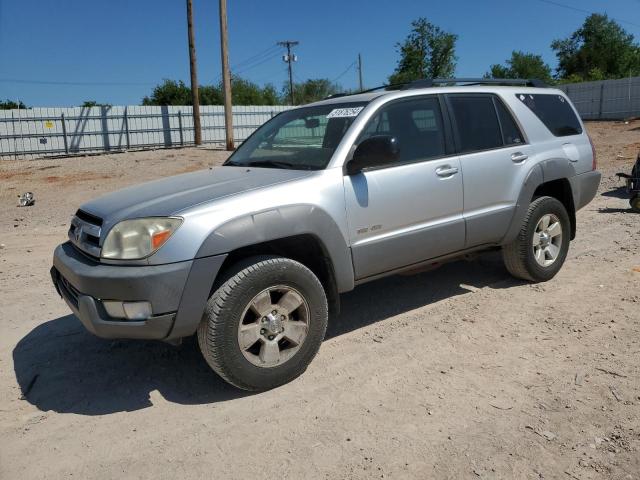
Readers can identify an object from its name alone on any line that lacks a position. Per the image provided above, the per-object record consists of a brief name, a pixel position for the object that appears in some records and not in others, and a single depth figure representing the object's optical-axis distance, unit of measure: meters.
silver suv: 3.10
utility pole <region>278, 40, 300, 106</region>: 63.53
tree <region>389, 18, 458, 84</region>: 47.50
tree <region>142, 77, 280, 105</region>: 45.97
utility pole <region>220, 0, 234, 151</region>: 20.69
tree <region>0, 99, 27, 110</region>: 45.97
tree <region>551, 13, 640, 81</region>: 56.66
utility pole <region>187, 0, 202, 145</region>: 24.27
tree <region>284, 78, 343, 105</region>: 73.69
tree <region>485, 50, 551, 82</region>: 61.34
